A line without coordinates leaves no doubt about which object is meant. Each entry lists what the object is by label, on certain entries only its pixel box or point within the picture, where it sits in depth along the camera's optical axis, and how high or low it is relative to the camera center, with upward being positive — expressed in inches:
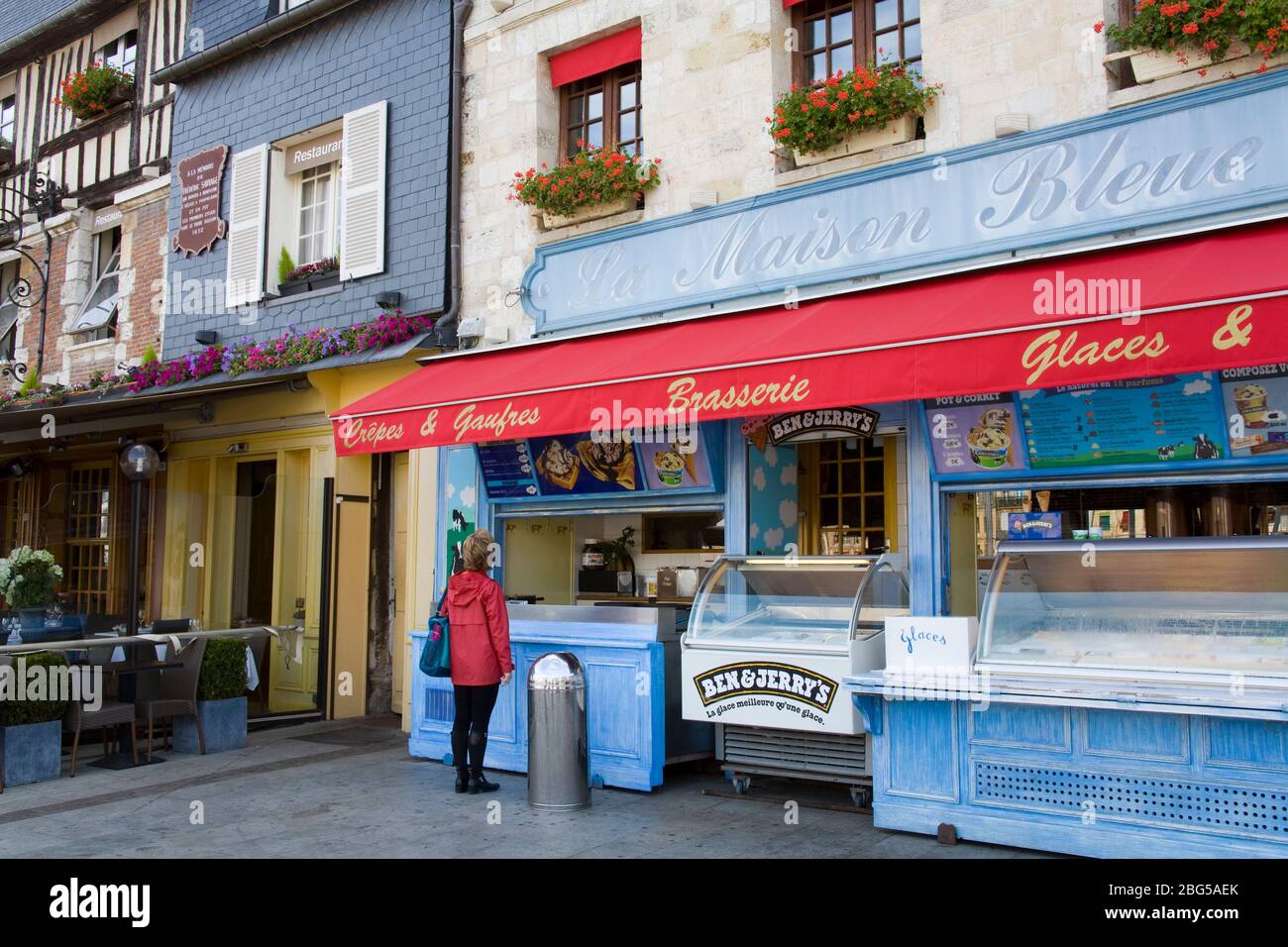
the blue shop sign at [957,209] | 237.6 +90.5
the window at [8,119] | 628.3 +262.7
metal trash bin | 263.1 -41.0
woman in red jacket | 277.6 -18.7
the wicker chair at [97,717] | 317.1 -42.9
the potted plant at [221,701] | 360.2 -43.3
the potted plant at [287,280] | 451.5 +120.8
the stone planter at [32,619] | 414.0 -18.1
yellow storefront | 426.6 +8.5
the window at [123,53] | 561.6 +270.3
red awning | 199.8 +46.6
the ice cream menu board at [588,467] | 321.4 +31.3
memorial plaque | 484.7 +166.8
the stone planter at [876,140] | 289.4 +114.0
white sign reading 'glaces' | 225.3 -16.5
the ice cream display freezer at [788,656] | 253.0 -21.5
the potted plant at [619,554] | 397.4 +4.7
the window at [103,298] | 551.2 +139.8
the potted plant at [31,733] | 302.8 -45.5
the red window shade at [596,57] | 362.6 +172.9
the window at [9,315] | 612.7 +144.9
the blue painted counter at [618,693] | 283.9 -33.9
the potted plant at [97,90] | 550.3 +243.2
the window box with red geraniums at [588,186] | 343.3 +122.4
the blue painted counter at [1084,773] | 193.0 -40.4
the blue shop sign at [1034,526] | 265.0 +9.0
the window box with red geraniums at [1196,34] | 231.1 +115.2
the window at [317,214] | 456.1 +149.9
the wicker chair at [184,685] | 345.4 -37.0
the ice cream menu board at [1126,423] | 231.5 +30.6
